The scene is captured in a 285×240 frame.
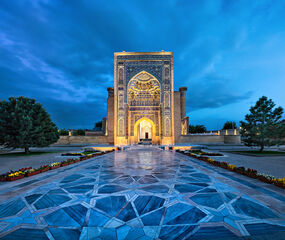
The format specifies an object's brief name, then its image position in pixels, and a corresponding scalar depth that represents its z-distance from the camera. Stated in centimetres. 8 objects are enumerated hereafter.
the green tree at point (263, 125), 1056
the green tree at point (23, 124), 1011
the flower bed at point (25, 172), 453
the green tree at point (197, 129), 4615
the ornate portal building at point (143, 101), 2058
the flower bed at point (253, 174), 380
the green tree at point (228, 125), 4900
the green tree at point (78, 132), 3898
